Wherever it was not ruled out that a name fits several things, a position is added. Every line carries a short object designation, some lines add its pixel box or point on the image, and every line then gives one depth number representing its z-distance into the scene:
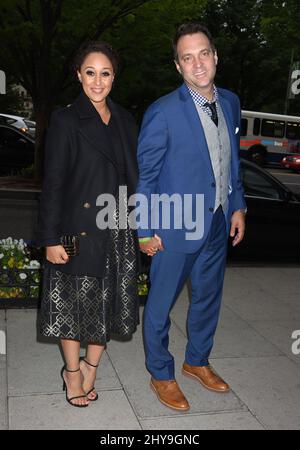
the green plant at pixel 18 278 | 5.25
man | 3.28
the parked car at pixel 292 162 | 25.12
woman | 3.07
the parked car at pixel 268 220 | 7.31
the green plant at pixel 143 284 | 5.58
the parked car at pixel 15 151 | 16.88
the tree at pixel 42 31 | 14.10
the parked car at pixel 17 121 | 23.24
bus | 26.62
